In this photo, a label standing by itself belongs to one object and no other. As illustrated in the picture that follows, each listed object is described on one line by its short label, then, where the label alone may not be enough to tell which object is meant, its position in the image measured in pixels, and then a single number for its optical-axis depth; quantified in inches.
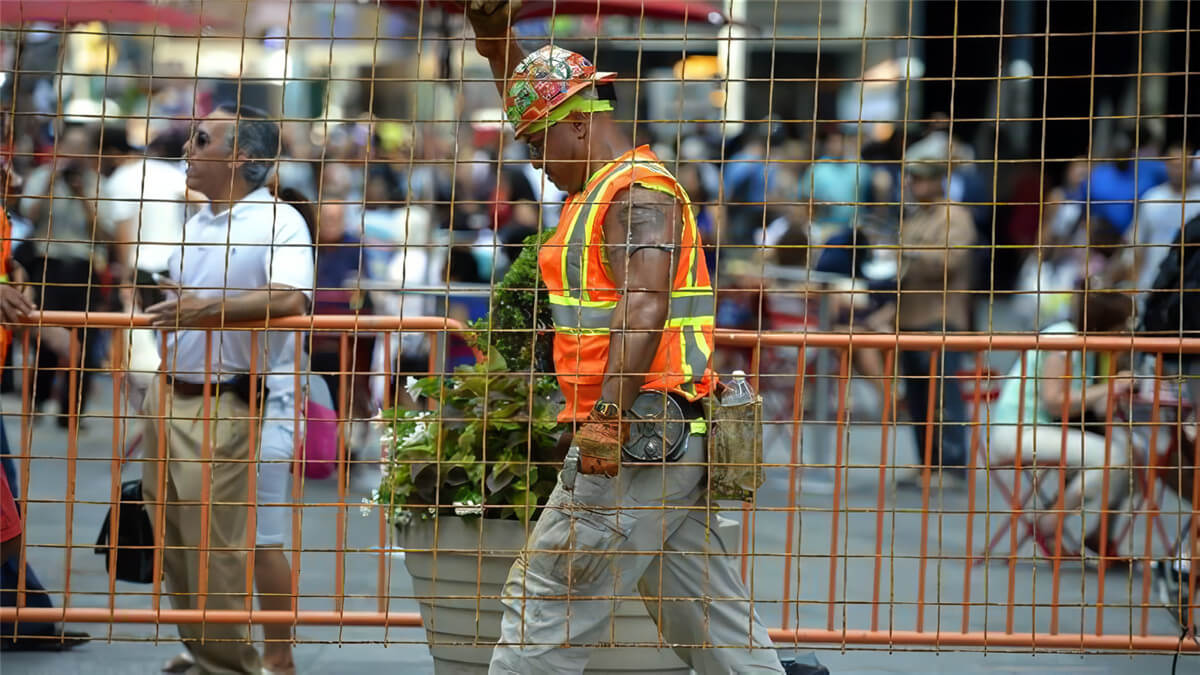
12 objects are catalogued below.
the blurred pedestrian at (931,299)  843.4
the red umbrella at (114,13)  796.5
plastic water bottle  339.3
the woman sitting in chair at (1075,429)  639.1
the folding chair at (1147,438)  590.9
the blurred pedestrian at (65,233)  831.7
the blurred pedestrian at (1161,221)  958.4
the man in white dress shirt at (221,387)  440.8
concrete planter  377.4
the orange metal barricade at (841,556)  343.9
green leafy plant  376.8
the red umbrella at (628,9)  808.3
